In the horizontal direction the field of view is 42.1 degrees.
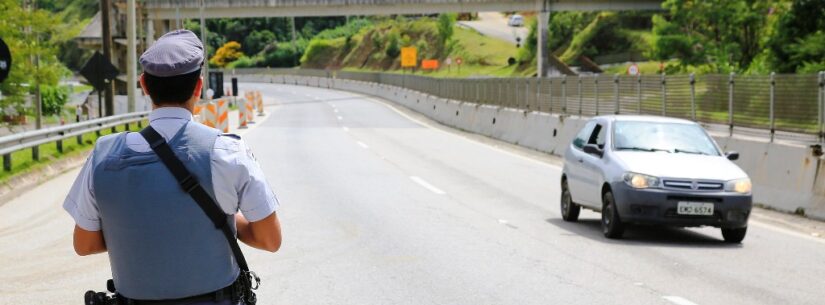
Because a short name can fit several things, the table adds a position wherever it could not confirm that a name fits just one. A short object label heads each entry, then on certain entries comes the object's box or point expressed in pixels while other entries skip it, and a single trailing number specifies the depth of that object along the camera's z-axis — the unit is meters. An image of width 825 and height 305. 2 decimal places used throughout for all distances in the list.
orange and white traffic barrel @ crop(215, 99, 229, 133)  34.12
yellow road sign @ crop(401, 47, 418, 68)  109.69
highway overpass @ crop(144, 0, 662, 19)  68.06
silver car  11.98
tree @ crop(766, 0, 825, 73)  49.69
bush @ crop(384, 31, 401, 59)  131.50
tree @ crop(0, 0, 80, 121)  43.00
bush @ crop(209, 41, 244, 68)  155.88
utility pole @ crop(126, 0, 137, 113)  32.44
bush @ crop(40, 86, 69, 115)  71.62
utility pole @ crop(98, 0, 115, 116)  37.47
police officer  3.35
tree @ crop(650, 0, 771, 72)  68.75
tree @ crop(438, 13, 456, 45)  124.06
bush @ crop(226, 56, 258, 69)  155.25
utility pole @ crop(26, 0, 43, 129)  44.72
